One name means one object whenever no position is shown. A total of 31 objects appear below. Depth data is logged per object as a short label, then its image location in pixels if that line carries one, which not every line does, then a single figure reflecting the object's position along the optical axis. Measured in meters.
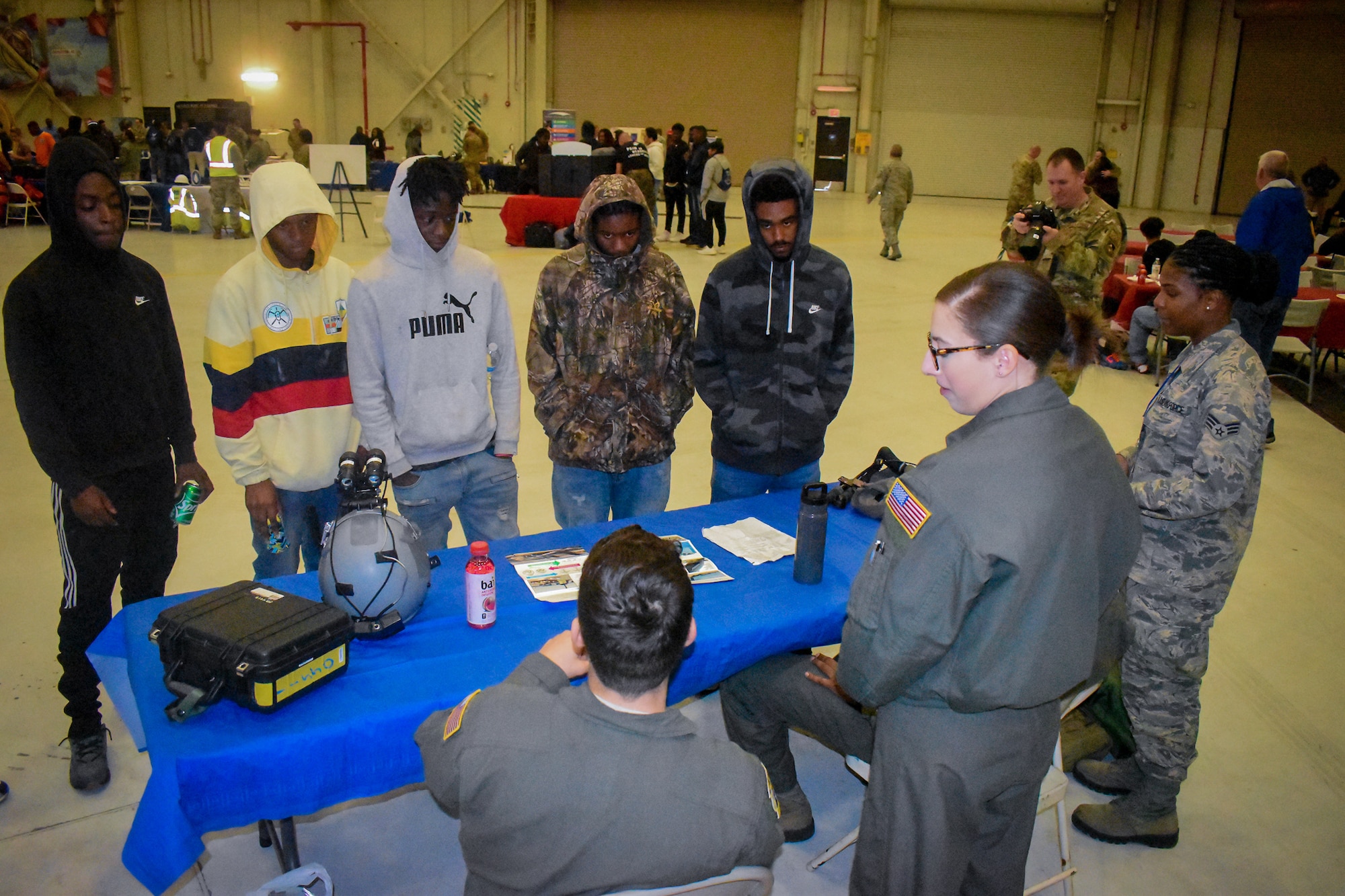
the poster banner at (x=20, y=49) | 19.58
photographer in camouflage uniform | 4.79
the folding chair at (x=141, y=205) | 13.97
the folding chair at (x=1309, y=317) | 6.91
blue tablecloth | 1.75
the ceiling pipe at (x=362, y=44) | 21.16
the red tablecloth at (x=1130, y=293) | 7.83
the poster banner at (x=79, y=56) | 20.14
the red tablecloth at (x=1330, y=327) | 7.22
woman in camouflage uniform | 2.40
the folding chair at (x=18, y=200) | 13.79
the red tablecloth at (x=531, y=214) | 13.08
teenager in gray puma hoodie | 2.84
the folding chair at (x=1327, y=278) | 8.04
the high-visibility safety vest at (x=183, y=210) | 13.59
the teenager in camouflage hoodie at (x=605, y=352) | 3.07
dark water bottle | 2.42
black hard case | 1.80
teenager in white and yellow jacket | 2.74
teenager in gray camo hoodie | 3.16
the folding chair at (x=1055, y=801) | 2.31
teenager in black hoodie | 2.54
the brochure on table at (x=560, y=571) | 2.36
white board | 13.42
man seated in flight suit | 1.34
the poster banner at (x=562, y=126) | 17.64
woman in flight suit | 1.59
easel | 13.49
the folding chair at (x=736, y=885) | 1.33
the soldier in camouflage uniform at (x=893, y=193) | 12.12
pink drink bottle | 2.17
